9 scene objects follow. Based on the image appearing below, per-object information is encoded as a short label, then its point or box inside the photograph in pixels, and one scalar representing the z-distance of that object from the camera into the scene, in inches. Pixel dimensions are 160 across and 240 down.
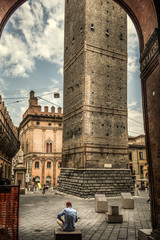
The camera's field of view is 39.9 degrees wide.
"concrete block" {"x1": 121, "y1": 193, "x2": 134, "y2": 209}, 471.2
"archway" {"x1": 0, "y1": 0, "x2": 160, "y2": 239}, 223.9
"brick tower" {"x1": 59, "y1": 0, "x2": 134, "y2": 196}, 762.2
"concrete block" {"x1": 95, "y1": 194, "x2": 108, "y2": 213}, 425.7
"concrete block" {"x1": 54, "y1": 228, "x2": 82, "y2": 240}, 202.5
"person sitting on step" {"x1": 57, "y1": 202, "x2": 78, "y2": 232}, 212.4
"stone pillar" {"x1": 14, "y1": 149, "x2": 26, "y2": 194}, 863.7
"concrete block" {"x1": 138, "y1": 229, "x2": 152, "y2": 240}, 222.4
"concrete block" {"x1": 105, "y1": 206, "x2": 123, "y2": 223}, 331.3
